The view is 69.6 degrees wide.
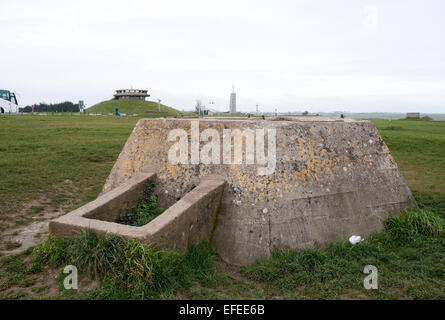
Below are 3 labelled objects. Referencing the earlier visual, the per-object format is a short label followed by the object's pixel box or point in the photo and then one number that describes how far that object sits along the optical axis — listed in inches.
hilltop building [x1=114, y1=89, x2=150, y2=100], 2581.2
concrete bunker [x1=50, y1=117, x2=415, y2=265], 191.8
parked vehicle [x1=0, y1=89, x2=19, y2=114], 1588.2
